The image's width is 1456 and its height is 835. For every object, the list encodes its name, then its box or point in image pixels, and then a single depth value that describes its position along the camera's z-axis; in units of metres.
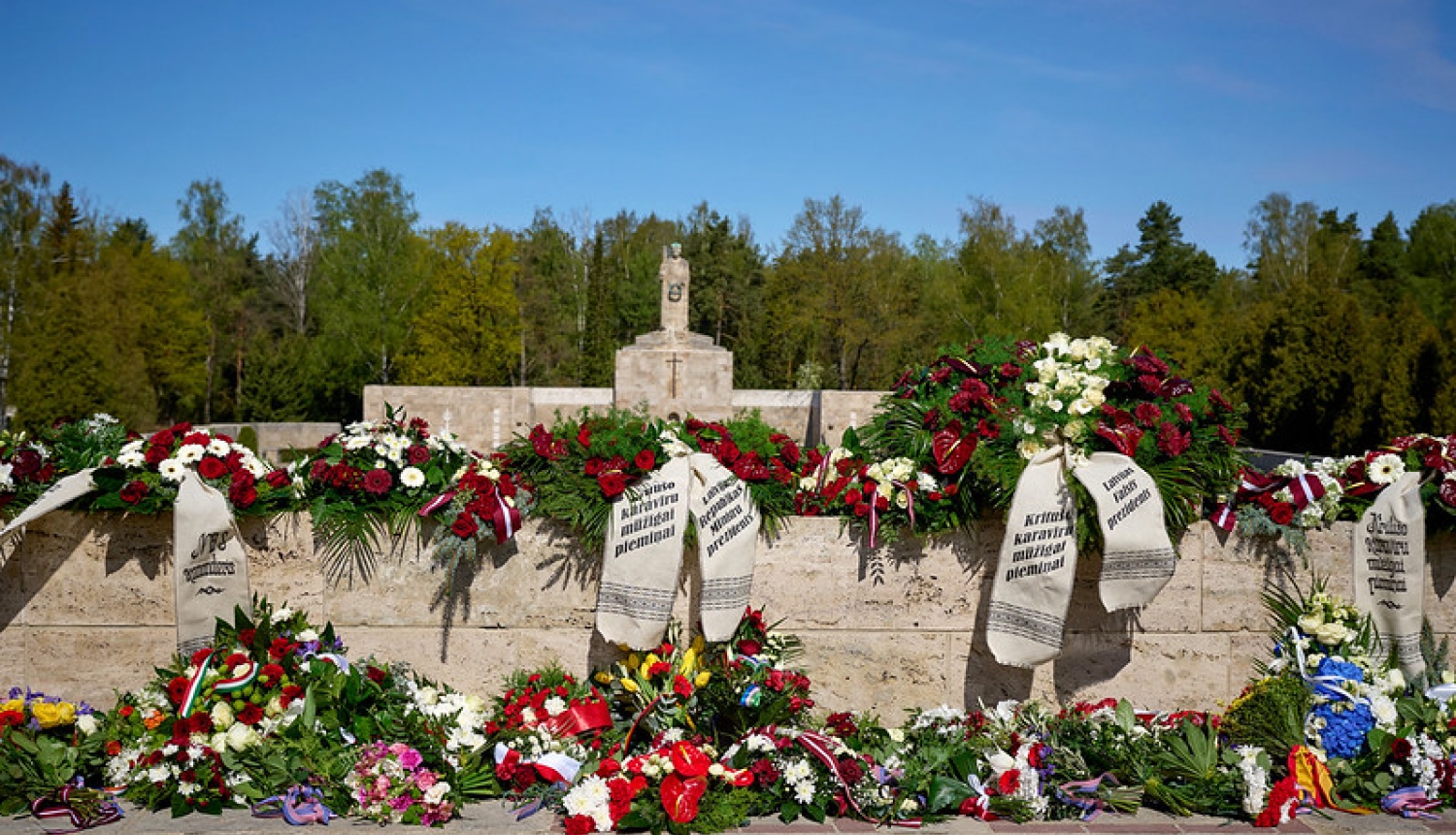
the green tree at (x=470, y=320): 34.44
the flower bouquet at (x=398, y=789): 3.73
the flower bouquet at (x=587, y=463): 4.50
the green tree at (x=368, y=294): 37.31
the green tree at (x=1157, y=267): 48.41
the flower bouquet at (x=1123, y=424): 4.59
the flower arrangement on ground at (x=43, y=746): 3.83
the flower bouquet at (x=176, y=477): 4.46
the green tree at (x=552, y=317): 39.34
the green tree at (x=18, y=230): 31.55
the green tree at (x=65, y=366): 23.36
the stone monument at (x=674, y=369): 24.75
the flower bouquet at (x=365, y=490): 4.58
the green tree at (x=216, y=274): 41.44
